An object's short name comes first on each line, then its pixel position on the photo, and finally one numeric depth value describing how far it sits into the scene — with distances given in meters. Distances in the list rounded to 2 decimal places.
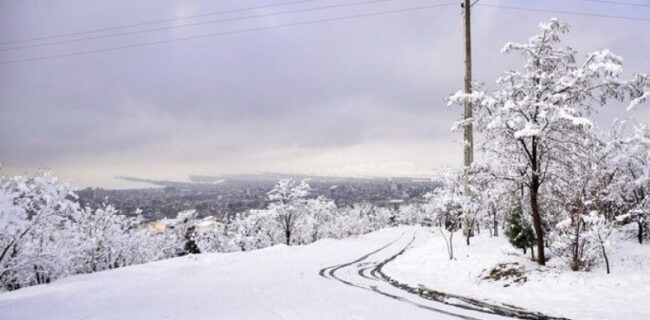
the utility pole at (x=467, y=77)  20.70
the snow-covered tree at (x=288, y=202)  59.44
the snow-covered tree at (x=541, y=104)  13.80
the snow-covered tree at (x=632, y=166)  17.75
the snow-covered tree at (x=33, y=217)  15.12
